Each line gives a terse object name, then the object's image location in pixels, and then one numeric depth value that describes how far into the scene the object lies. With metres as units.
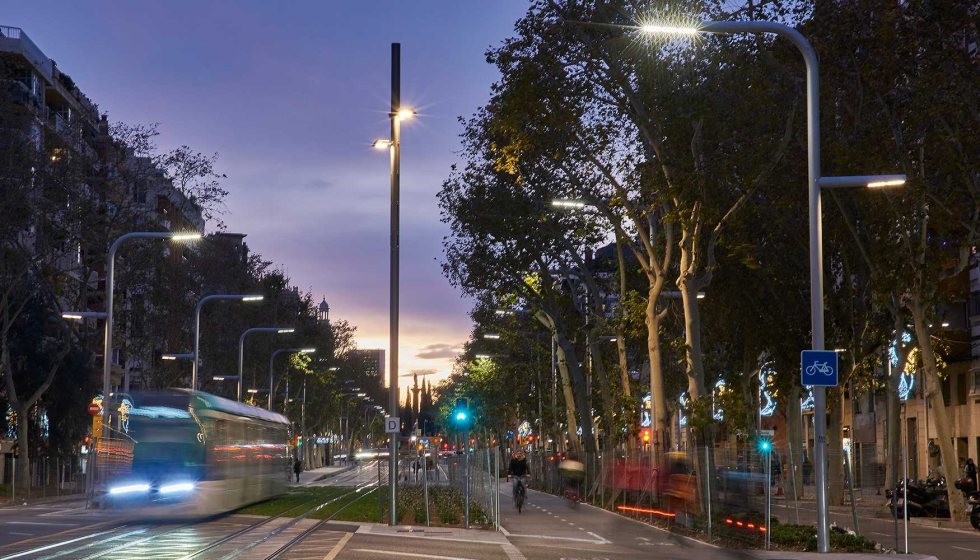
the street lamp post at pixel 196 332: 54.32
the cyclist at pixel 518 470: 40.12
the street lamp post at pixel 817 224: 19.86
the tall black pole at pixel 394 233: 29.41
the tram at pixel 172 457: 32.03
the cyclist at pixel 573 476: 50.59
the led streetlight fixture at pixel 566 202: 34.62
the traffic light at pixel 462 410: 35.16
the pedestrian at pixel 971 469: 40.40
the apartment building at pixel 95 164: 48.28
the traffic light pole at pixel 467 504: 29.96
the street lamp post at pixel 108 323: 42.31
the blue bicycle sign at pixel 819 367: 19.95
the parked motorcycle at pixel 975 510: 33.38
